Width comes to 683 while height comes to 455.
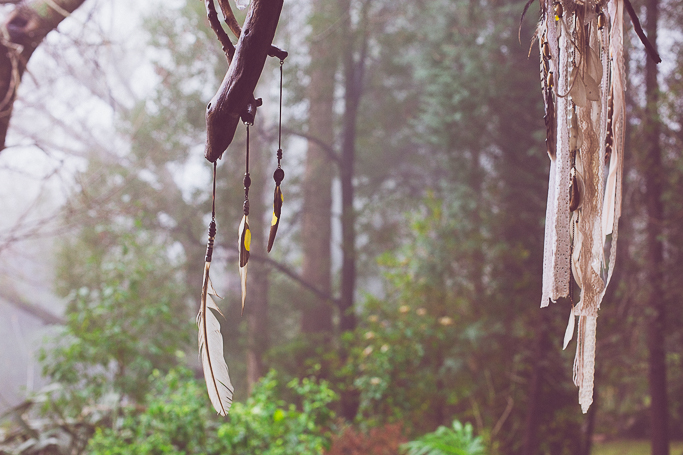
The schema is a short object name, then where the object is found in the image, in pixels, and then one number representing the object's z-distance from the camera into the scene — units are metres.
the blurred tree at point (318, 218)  4.06
